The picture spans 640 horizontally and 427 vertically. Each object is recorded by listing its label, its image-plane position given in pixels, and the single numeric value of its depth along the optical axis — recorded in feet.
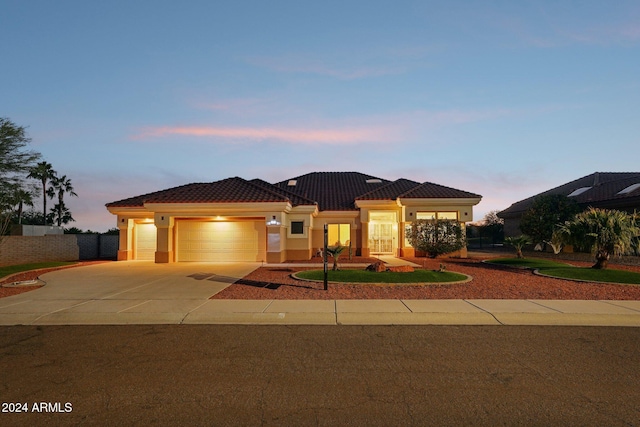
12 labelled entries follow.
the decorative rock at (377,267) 50.88
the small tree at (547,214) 95.76
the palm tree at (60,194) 154.40
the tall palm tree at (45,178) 147.58
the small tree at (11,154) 69.82
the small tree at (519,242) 73.05
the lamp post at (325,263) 39.24
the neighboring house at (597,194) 86.32
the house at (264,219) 71.87
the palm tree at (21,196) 68.59
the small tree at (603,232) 51.42
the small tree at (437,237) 78.43
